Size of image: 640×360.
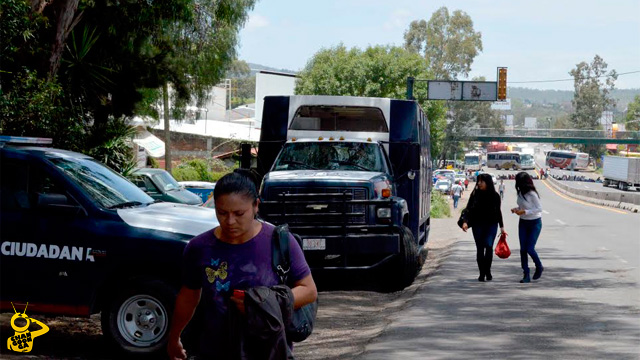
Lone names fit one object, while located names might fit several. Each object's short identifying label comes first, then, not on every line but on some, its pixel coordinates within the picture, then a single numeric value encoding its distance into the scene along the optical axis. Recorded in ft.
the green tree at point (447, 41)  362.33
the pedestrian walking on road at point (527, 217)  46.88
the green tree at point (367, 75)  244.42
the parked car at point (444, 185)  246.56
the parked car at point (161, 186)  73.41
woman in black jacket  47.57
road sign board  128.26
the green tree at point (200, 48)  80.64
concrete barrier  162.40
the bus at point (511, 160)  481.46
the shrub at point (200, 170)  173.73
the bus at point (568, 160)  494.18
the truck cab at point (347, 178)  44.06
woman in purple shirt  14.82
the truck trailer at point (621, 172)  280.92
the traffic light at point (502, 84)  137.59
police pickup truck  28.50
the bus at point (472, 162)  458.91
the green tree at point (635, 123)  618.19
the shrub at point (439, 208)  141.85
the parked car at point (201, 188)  103.15
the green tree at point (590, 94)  513.04
